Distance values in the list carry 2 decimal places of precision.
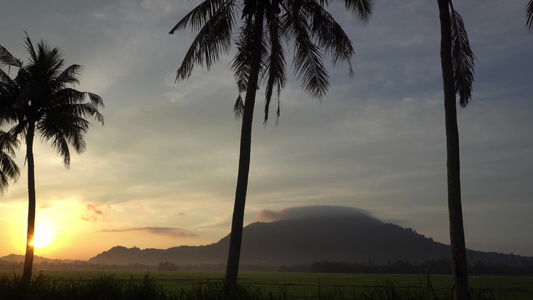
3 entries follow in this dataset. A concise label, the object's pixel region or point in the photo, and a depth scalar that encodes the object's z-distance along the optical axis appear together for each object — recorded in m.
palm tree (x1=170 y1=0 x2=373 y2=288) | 15.32
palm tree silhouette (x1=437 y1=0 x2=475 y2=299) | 10.86
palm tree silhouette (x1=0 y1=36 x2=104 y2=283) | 25.09
